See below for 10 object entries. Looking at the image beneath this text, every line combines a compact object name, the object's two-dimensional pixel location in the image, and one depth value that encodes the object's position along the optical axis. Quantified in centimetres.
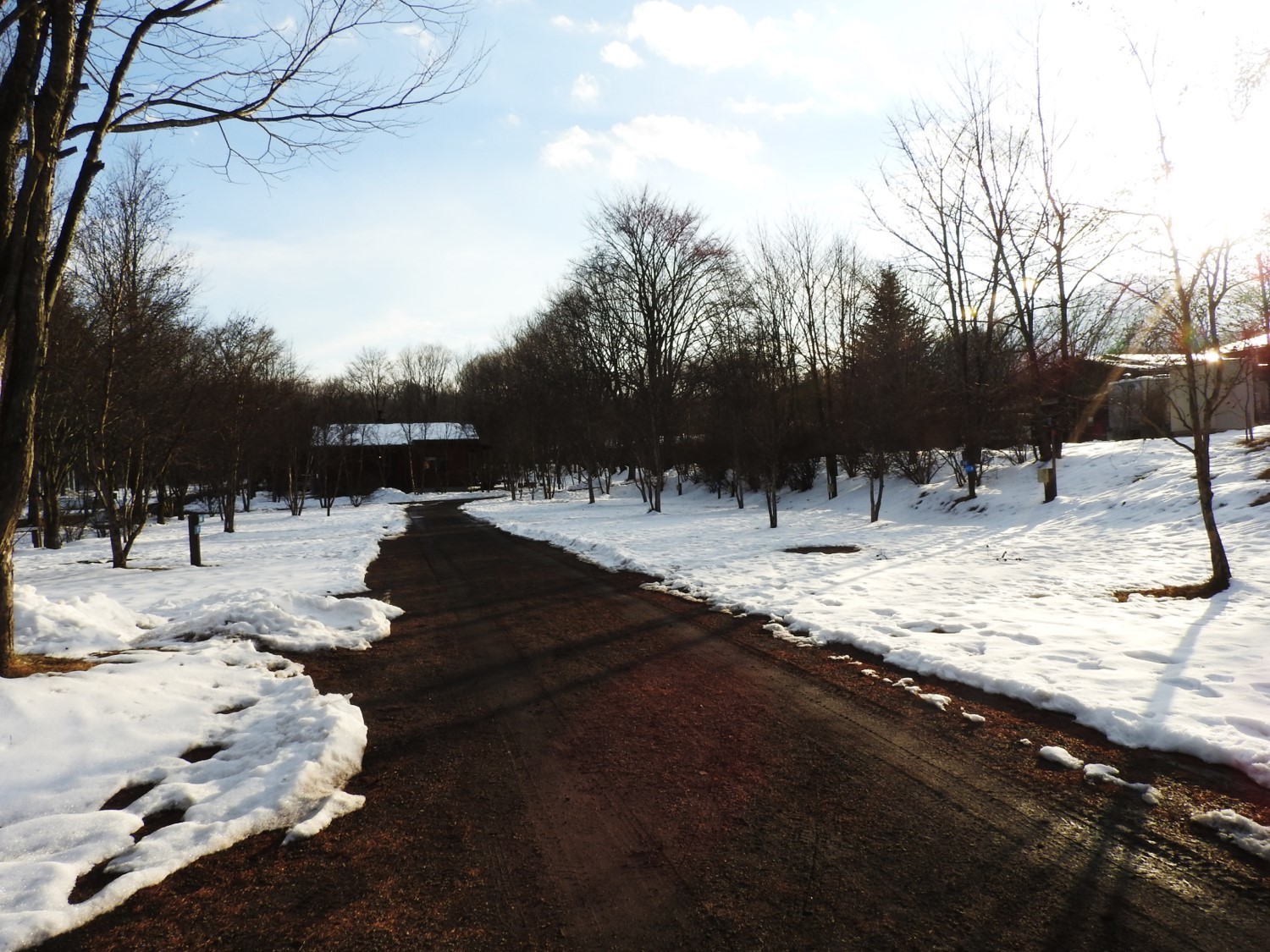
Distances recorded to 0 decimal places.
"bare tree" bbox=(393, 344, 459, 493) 8094
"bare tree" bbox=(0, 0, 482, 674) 519
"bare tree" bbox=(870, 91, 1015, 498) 2156
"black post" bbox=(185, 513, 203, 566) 1433
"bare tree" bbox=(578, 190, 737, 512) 3078
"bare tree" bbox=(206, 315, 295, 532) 2144
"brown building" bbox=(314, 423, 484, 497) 5700
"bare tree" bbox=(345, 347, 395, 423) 7869
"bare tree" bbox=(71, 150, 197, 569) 1383
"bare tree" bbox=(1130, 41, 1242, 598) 784
